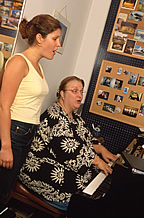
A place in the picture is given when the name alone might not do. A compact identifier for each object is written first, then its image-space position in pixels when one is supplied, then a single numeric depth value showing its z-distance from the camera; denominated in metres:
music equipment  1.05
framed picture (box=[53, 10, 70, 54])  1.95
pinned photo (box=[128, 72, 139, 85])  2.45
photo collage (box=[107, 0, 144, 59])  2.44
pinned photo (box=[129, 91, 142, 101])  2.45
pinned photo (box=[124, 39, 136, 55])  2.46
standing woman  1.07
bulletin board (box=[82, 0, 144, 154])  2.46
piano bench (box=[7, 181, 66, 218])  1.47
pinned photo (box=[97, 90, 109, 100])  2.54
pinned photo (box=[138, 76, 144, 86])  2.43
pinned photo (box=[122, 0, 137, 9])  2.45
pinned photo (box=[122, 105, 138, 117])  2.46
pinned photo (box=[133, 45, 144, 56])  2.42
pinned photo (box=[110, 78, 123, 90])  2.50
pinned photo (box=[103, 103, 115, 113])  2.53
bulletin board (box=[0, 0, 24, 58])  1.18
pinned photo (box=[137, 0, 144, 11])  2.44
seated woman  1.45
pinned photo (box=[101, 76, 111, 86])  2.53
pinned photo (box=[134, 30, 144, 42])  2.43
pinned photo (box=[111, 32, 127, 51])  2.48
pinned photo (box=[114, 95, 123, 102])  2.50
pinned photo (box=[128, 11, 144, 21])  2.44
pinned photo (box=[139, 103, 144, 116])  2.44
